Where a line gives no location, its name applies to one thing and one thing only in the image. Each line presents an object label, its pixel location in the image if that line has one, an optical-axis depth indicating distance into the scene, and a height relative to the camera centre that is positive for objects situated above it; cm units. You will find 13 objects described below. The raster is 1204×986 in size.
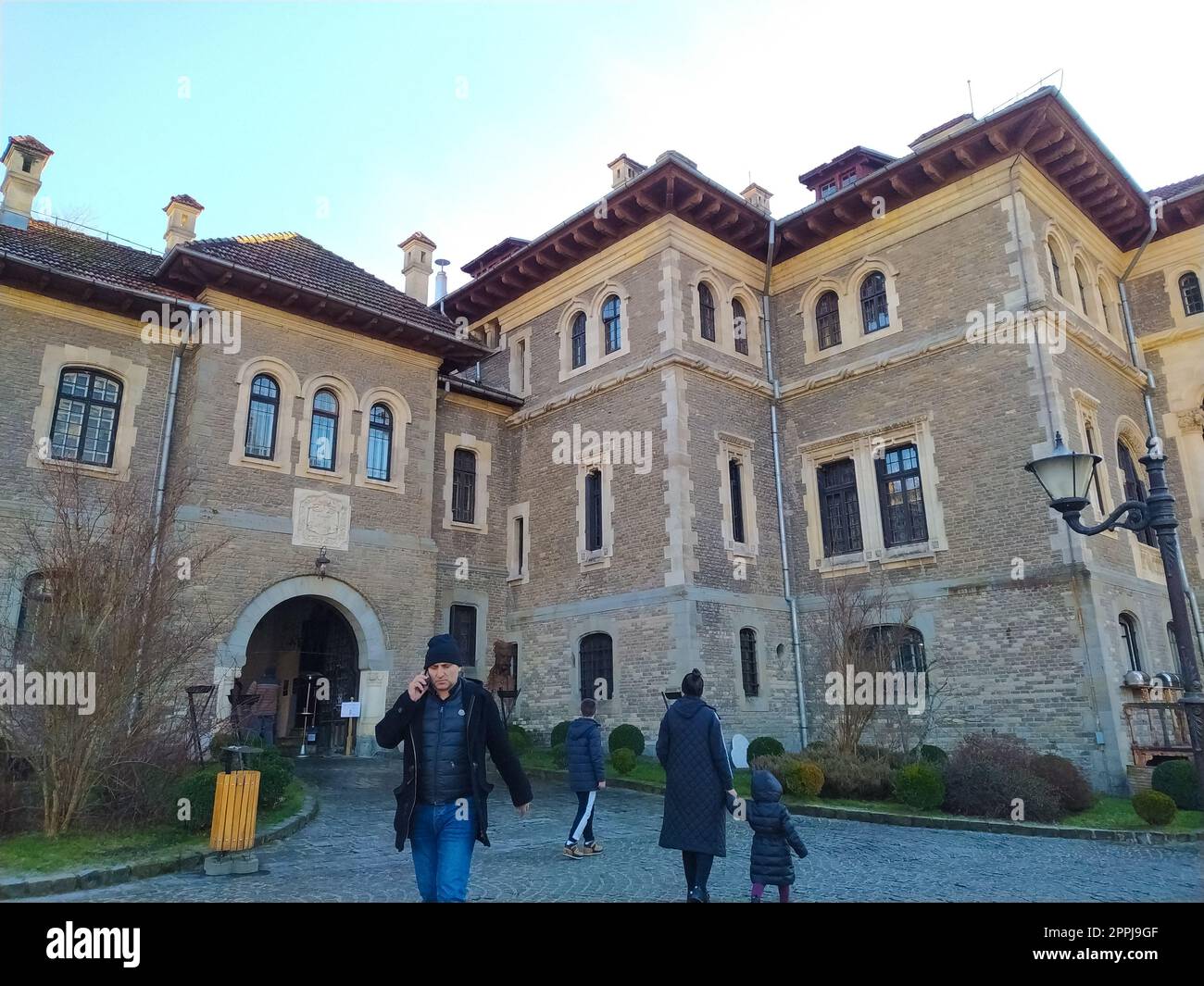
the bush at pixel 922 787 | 1167 -113
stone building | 1564 +605
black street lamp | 698 +173
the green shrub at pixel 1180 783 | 1158 -114
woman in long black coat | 614 -57
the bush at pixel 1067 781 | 1181 -111
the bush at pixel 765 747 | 1505 -69
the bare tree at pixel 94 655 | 870 +73
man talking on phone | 488 -31
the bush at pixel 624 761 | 1522 -89
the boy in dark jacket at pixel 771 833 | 607 -90
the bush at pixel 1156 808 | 1057 -134
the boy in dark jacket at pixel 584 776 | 884 -67
